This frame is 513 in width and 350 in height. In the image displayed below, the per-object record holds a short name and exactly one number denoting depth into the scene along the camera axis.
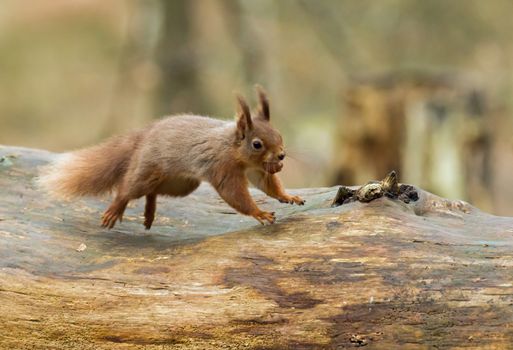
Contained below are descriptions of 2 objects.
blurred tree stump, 17.75
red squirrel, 8.83
